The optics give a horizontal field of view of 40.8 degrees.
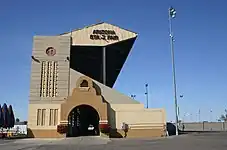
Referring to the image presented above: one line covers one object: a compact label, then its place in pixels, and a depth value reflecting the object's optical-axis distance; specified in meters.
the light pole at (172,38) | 41.04
